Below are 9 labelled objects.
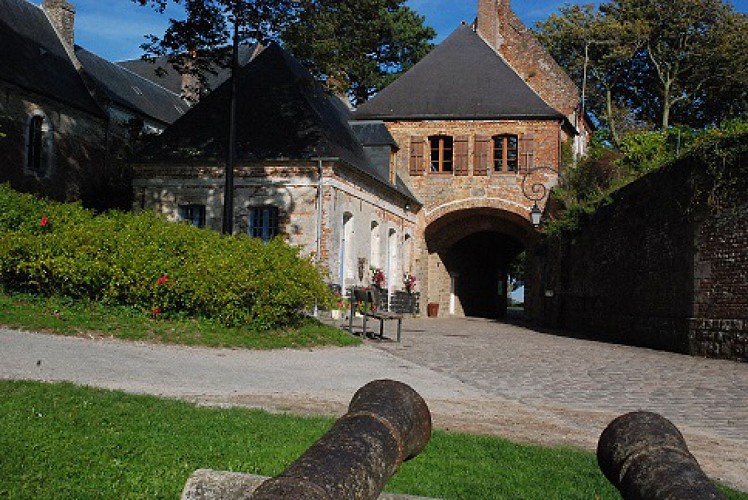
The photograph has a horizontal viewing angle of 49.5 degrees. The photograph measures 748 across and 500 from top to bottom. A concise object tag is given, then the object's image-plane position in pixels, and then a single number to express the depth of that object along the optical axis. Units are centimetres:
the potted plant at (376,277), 2630
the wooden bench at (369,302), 1557
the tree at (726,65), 3459
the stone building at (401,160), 2312
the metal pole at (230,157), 1758
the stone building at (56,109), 2544
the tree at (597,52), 3584
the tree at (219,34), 1762
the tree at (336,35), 1684
